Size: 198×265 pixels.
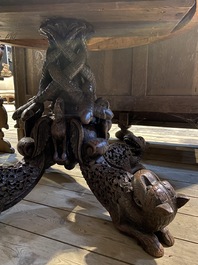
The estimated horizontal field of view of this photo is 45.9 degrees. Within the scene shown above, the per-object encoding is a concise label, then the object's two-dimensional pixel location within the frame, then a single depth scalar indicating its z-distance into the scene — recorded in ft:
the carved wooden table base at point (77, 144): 1.98
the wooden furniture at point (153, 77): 3.87
